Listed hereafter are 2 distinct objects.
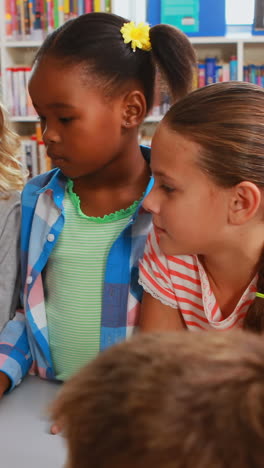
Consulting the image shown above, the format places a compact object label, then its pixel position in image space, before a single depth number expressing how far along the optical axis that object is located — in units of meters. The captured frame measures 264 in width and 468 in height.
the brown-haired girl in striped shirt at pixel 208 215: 0.78
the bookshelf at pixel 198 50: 2.85
